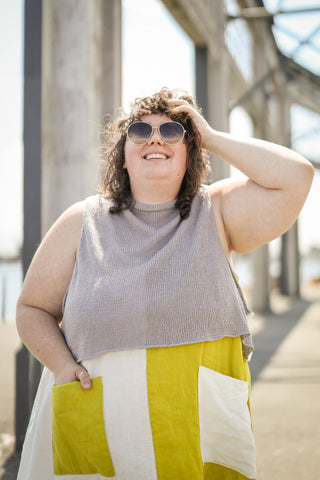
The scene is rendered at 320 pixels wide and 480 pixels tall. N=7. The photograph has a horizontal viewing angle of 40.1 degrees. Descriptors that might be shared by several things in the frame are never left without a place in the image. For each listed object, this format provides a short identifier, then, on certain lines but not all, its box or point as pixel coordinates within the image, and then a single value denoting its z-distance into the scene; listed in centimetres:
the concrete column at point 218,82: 609
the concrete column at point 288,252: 1352
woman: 134
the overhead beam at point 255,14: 616
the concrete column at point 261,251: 988
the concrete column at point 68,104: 276
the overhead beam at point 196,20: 470
